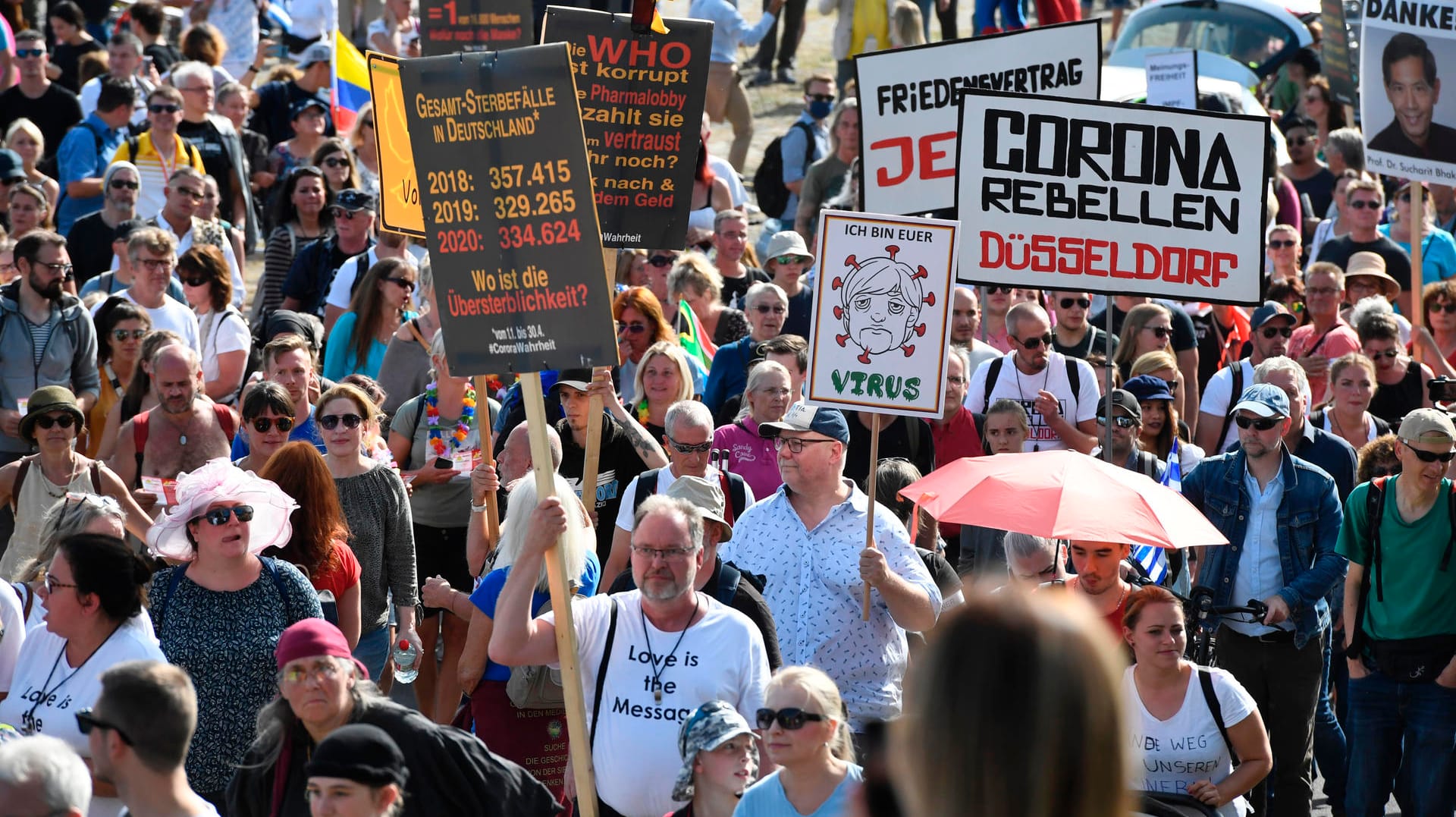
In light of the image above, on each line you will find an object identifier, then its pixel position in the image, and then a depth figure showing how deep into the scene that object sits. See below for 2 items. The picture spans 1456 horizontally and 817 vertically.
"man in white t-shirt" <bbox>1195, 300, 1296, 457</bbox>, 19.77
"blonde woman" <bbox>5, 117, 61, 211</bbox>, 26.70
